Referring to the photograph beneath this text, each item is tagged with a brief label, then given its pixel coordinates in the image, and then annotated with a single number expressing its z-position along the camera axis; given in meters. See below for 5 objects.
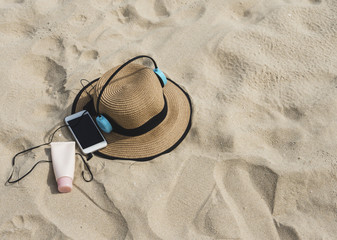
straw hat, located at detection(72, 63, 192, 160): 1.87
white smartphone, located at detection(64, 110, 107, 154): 1.99
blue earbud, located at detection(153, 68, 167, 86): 2.07
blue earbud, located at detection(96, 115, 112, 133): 1.92
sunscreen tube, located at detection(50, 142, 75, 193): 1.85
